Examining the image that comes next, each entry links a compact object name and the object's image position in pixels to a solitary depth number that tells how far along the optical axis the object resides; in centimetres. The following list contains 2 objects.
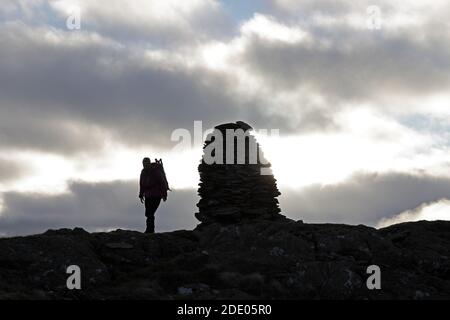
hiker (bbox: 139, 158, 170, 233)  2412
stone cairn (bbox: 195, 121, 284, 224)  3125
